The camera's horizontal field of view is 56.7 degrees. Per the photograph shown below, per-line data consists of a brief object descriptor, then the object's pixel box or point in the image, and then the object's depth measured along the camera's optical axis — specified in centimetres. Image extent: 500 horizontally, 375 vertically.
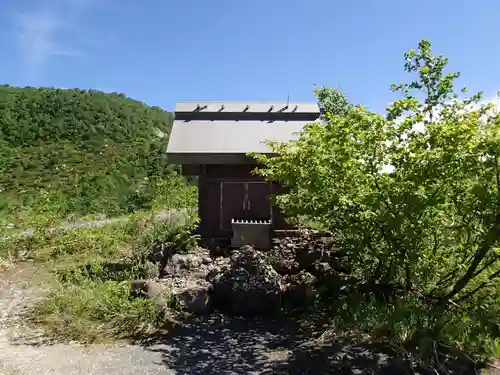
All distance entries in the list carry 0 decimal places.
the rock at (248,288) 709
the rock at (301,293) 713
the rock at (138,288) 679
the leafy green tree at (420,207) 434
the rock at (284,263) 814
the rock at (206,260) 858
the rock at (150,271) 812
